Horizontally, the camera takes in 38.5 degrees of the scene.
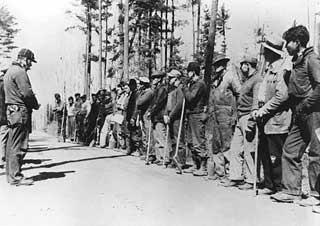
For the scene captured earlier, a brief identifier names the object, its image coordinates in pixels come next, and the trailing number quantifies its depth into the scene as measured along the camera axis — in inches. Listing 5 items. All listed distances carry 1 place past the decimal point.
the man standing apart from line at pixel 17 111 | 305.6
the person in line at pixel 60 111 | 884.6
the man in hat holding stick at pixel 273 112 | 281.0
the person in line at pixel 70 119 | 876.0
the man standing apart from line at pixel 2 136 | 395.2
